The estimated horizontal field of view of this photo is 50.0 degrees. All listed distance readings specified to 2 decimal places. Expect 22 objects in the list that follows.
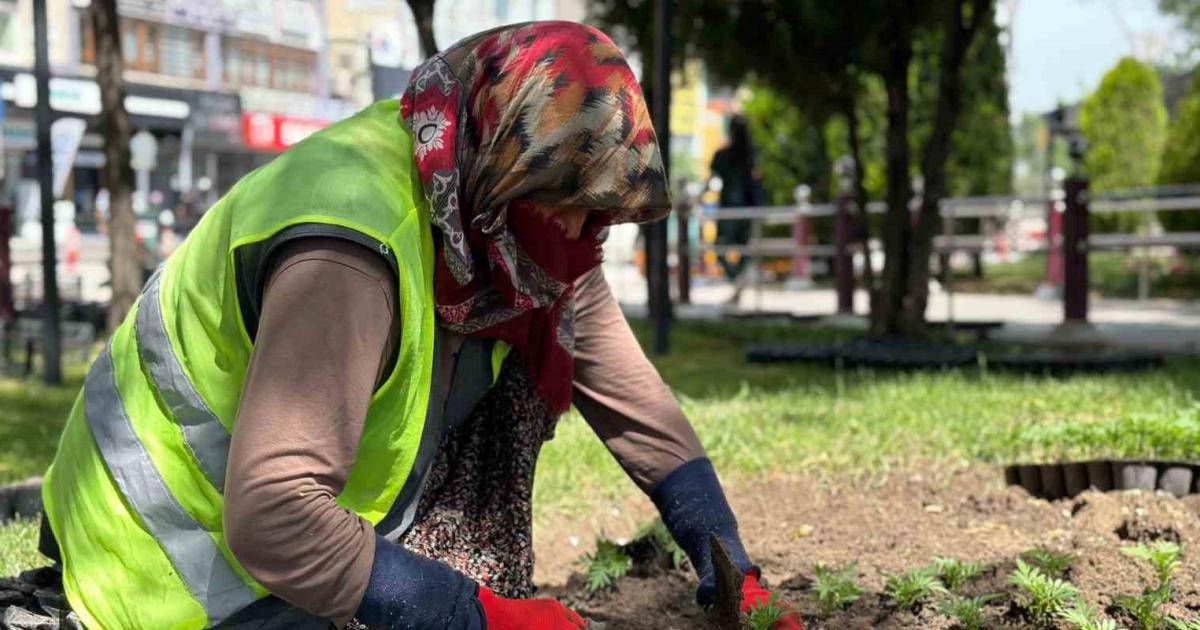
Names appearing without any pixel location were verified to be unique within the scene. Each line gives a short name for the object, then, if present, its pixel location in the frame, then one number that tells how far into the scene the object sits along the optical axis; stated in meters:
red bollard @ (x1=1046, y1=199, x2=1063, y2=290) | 12.58
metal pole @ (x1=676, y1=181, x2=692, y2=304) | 12.20
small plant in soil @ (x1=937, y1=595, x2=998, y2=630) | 2.31
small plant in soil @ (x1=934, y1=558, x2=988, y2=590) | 2.57
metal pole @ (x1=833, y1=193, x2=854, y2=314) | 11.01
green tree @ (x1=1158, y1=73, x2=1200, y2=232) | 15.32
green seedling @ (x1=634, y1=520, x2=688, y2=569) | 2.85
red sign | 33.72
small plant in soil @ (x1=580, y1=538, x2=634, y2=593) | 2.78
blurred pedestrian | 14.25
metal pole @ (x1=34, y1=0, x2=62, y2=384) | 6.61
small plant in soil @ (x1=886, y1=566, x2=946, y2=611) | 2.47
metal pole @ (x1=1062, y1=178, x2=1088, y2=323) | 8.67
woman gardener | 1.61
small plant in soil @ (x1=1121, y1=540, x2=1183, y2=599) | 2.41
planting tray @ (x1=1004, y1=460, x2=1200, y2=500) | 3.23
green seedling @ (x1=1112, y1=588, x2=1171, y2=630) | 2.29
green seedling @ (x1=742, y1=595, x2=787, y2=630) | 2.14
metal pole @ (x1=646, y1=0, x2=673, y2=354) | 7.30
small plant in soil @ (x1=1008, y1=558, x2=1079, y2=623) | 2.34
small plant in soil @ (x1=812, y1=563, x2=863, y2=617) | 2.50
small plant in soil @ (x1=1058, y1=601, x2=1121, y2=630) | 2.14
